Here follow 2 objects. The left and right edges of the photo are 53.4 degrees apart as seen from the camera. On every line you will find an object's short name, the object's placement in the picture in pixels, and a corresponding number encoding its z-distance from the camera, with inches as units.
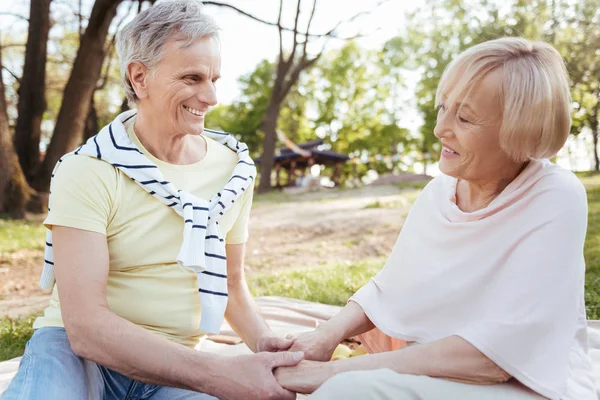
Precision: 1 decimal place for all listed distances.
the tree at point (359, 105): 1643.7
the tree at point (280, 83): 692.1
